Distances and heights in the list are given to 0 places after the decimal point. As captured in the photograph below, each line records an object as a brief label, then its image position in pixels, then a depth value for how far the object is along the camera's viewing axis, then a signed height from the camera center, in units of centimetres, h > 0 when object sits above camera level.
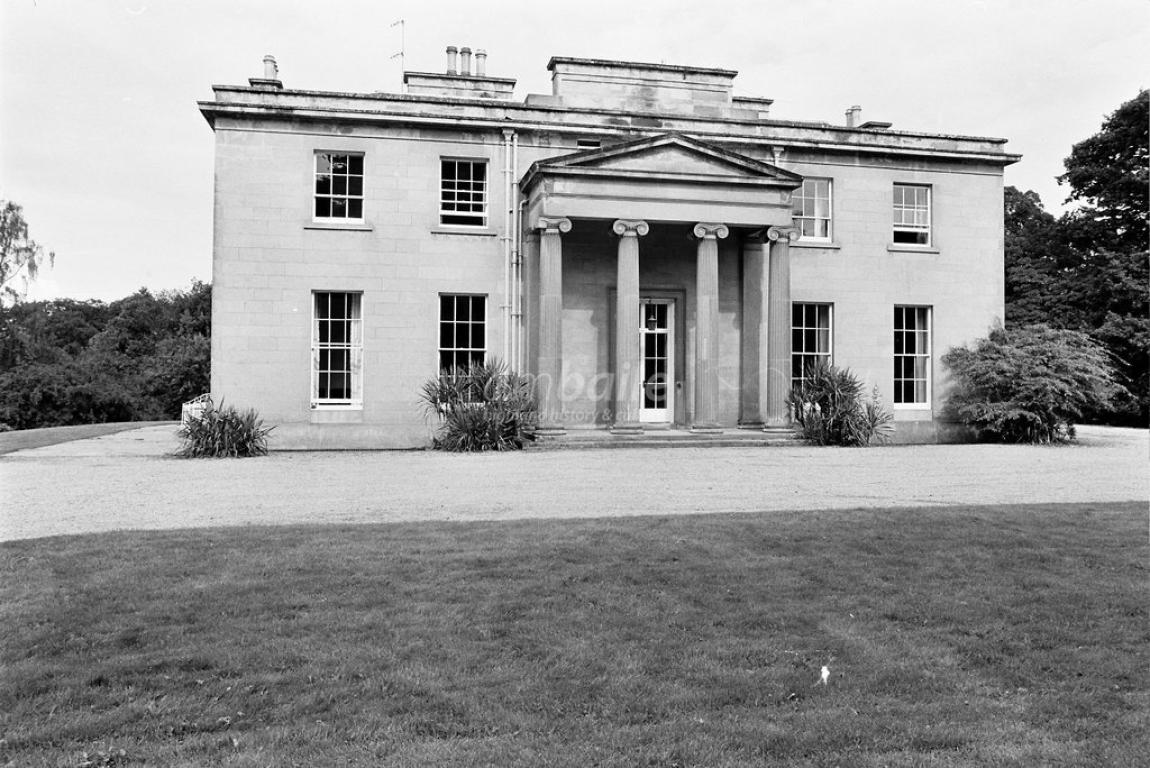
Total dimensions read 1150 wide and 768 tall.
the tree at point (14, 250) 4209 +691
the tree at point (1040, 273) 3616 +524
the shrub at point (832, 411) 1947 -36
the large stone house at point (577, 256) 1909 +318
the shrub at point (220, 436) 1697 -84
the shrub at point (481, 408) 1791 -30
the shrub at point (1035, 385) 1975 +23
